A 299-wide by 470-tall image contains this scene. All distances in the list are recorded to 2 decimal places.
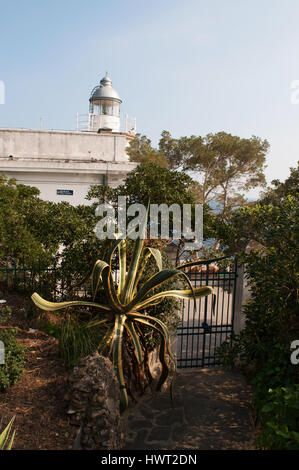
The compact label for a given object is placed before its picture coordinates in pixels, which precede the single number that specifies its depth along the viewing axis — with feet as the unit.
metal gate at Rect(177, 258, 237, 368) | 24.68
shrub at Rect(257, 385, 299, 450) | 13.15
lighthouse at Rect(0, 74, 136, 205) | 50.16
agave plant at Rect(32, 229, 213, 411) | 18.49
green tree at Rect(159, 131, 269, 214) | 80.59
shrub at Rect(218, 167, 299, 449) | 15.21
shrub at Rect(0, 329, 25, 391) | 15.90
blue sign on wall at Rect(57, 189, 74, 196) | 50.67
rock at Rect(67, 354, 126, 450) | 14.61
